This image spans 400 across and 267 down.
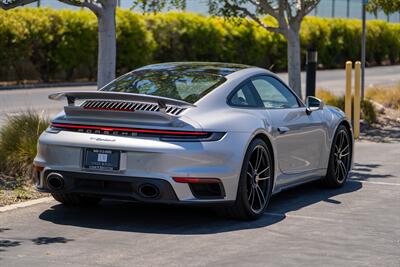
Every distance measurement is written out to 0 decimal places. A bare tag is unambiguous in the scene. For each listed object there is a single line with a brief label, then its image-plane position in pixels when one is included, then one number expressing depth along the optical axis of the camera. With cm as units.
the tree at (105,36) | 1041
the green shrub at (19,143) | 953
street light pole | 1791
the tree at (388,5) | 1641
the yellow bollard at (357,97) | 1488
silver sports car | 720
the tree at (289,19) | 1548
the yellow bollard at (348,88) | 1500
